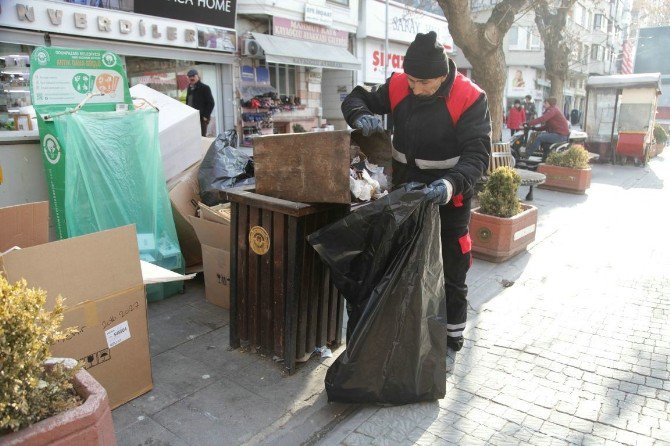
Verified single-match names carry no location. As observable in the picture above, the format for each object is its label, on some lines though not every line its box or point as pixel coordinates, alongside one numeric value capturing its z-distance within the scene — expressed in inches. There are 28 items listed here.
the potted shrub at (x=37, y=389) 59.8
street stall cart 514.6
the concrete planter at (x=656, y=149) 599.0
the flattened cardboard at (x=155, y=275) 106.5
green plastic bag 142.9
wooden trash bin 112.4
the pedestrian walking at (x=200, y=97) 349.4
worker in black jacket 110.0
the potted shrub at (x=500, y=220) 201.9
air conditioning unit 473.7
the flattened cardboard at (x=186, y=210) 173.9
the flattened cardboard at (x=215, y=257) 149.7
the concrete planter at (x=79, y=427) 60.6
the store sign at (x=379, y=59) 668.1
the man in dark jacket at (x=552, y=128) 424.5
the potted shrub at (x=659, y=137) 632.8
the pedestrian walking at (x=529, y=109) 840.3
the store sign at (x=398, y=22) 644.1
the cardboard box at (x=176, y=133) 181.2
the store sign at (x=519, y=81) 1246.3
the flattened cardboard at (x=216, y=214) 147.0
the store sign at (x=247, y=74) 491.0
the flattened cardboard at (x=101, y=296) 86.2
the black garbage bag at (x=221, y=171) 171.8
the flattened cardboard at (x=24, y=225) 100.0
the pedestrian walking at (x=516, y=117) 661.3
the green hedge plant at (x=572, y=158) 353.8
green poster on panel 149.0
